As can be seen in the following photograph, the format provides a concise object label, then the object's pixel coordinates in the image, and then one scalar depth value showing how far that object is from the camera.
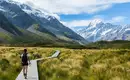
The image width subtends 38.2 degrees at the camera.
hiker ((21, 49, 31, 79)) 16.82
